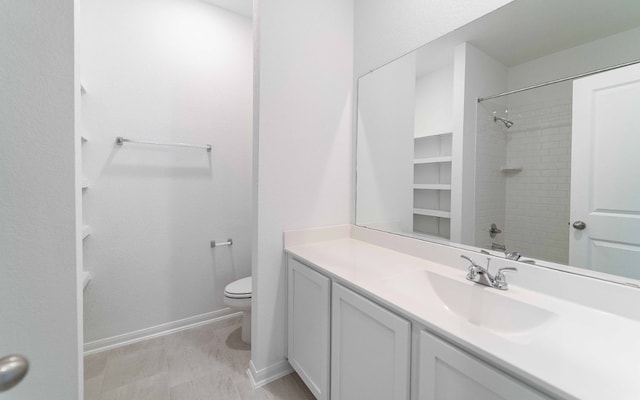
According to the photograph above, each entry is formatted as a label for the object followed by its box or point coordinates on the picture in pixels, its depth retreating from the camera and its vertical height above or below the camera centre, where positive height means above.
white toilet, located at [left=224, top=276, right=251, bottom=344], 1.82 -0.76
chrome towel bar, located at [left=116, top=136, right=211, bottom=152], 1.81 +0.39
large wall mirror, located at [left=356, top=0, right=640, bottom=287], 0.82 +0.25
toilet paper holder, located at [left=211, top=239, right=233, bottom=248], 2.20 -0.42
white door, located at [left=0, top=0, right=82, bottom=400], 0.59 -0.01
